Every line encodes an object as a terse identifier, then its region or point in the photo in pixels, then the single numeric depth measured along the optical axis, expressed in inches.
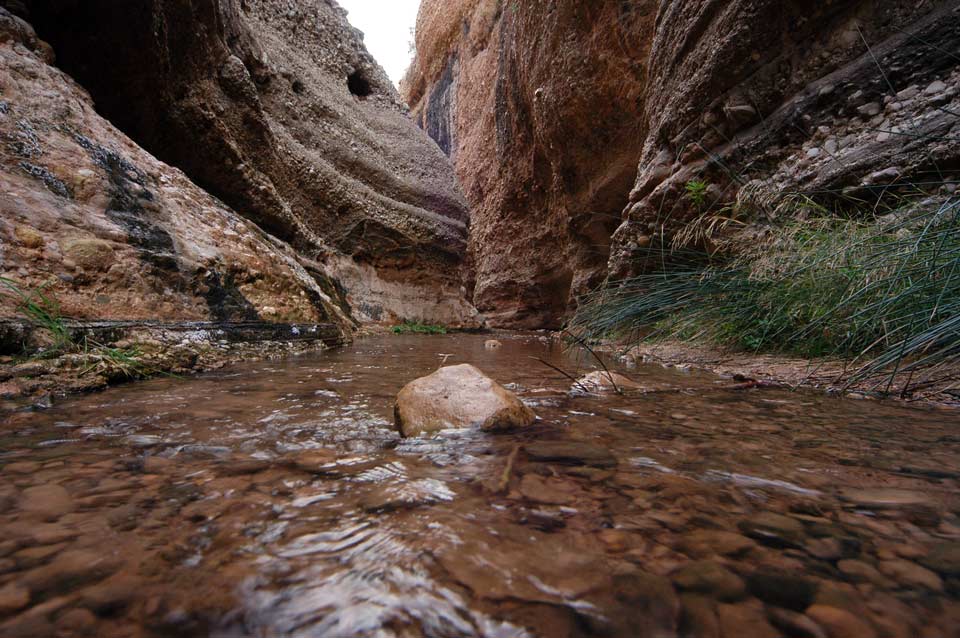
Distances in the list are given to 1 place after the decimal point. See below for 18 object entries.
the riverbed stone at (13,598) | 17.5
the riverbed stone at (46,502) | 25.9
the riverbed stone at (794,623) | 17.1
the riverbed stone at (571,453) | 36.7
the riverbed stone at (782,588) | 19.0
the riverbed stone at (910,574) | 19.6
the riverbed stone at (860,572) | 20.2
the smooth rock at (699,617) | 17.2
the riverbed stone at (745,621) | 17.2
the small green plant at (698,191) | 144.3
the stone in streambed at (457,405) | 45.3
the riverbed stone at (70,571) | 19.1
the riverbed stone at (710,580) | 19.5
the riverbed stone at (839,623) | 17.0
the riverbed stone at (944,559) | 20.5
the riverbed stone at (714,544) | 22.9
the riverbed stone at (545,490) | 29.5
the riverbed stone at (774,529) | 23.8
